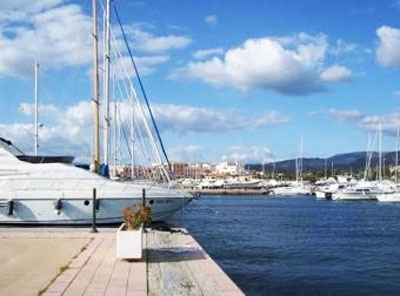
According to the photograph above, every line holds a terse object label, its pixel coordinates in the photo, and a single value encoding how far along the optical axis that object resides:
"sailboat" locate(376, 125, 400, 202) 102.62
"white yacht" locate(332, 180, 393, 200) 113.00
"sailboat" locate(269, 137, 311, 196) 151.25
